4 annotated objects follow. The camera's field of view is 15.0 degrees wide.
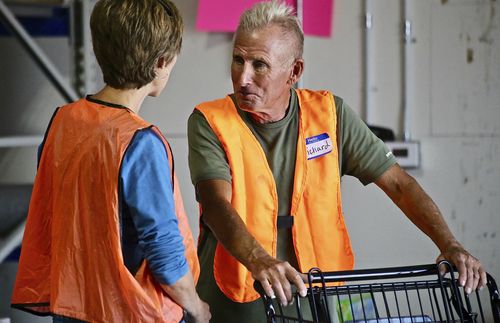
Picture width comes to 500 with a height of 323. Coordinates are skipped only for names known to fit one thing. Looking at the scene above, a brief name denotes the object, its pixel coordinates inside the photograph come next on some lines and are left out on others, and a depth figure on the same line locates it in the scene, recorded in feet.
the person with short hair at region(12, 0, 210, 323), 14.89
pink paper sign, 21.99
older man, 16.62
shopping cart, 14.94
